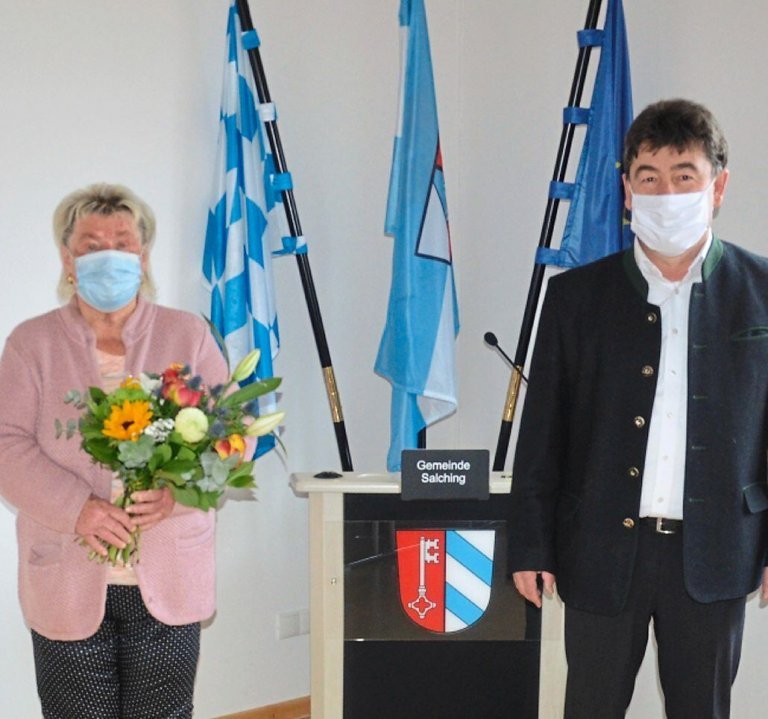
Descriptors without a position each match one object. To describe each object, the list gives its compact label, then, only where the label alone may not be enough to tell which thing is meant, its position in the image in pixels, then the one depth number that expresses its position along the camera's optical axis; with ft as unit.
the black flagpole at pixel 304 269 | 10.23
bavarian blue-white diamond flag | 10.23
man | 5.89
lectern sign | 9.02
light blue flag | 10.64
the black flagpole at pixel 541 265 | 10.11
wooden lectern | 9.19
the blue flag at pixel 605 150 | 10.01
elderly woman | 6.69
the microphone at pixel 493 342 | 10.04
